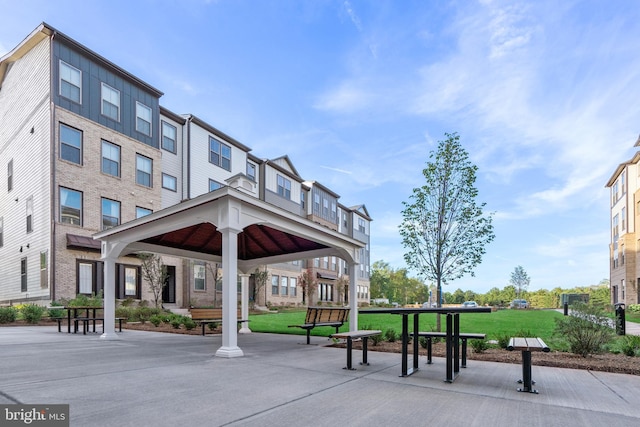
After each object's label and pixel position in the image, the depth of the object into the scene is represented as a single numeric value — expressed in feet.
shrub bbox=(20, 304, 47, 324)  54.70
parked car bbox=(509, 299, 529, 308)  164.45
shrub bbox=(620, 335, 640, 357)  27.30
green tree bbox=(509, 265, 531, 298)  231.40
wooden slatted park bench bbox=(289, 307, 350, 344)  35.96
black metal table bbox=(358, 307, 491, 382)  19.21
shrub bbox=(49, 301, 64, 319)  57.25
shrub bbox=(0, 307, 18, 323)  53.21
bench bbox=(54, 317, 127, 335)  42.52
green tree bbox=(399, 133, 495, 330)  36.17
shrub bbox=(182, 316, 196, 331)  47.52
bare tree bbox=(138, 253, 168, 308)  74.38
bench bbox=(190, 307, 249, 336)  41.75
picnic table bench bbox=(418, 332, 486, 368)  23.27
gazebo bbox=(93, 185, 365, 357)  27.94
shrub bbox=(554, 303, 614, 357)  26.09
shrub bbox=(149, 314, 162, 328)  53.47
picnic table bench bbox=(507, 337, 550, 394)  17.25
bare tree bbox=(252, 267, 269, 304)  101.92
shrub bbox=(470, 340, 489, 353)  28.91
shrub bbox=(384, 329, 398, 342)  34.97
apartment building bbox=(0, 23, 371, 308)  66.08
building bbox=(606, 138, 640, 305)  114.62
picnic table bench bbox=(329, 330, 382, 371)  22.45
